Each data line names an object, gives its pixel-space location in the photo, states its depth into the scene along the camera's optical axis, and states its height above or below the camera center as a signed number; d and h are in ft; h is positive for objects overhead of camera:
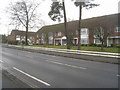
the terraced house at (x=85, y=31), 105.81 +11.72
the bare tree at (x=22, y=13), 108.06 +28.03
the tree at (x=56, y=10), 67.72 +19.14
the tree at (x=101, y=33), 61.93 +4.77
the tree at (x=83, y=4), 59.21 +19.87
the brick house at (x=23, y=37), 254.31 +13.09
